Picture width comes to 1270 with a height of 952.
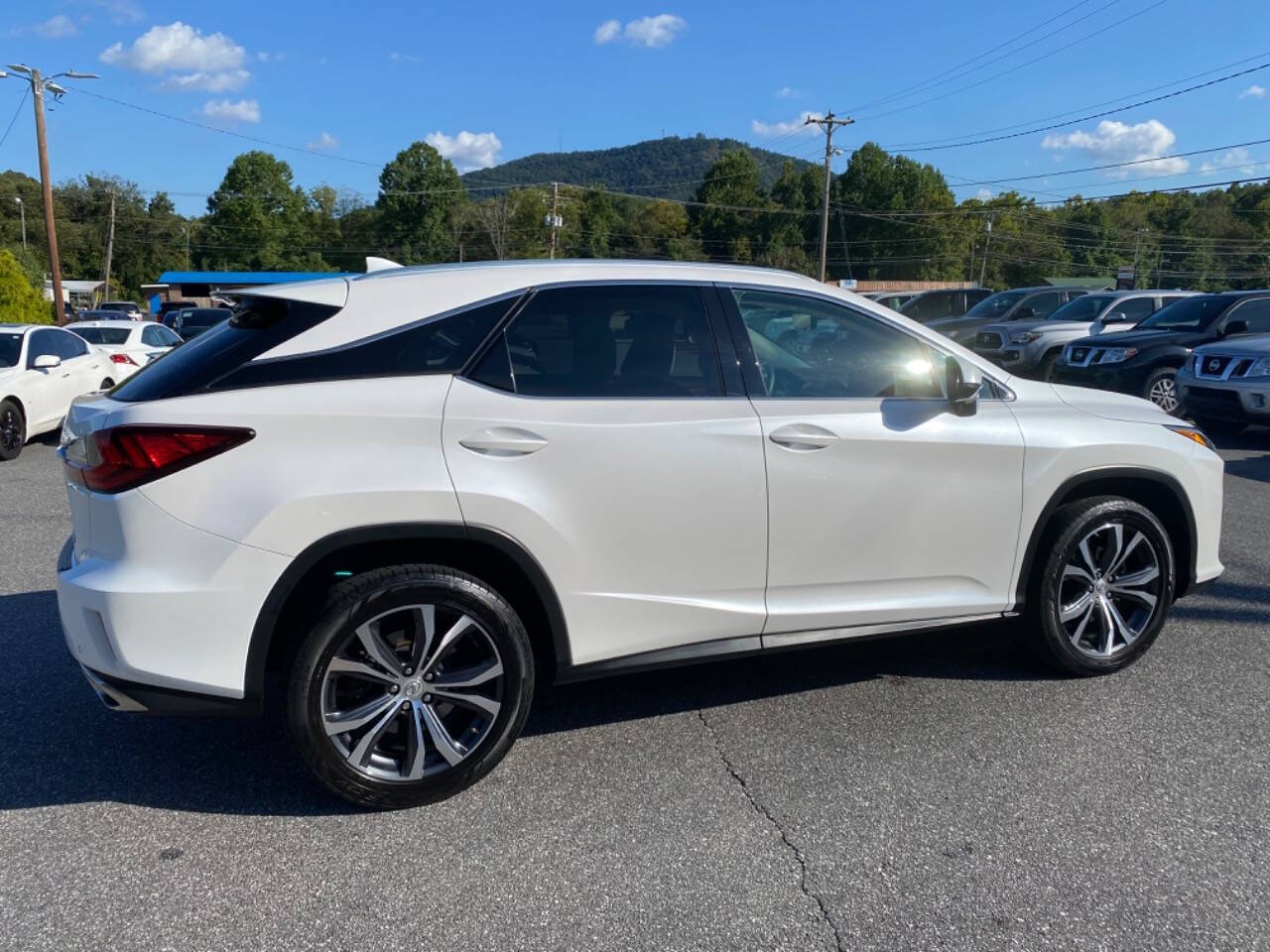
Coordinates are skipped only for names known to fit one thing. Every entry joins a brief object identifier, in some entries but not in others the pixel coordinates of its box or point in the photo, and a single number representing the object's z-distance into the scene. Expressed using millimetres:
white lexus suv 3043
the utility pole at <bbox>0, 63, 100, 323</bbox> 30266
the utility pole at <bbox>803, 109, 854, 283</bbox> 47344
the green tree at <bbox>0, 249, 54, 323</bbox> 29328
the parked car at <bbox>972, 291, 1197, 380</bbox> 17250
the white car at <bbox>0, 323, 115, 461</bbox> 10781
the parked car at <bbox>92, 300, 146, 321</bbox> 49000
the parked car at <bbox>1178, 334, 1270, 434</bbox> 11102
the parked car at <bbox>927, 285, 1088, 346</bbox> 20625
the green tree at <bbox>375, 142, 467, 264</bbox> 90875
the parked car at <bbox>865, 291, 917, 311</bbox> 25794
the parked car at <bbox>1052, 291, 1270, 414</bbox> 12914
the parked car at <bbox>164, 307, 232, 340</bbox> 25547
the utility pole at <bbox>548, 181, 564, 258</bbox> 56156
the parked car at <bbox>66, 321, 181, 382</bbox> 13375
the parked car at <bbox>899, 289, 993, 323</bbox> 23906
